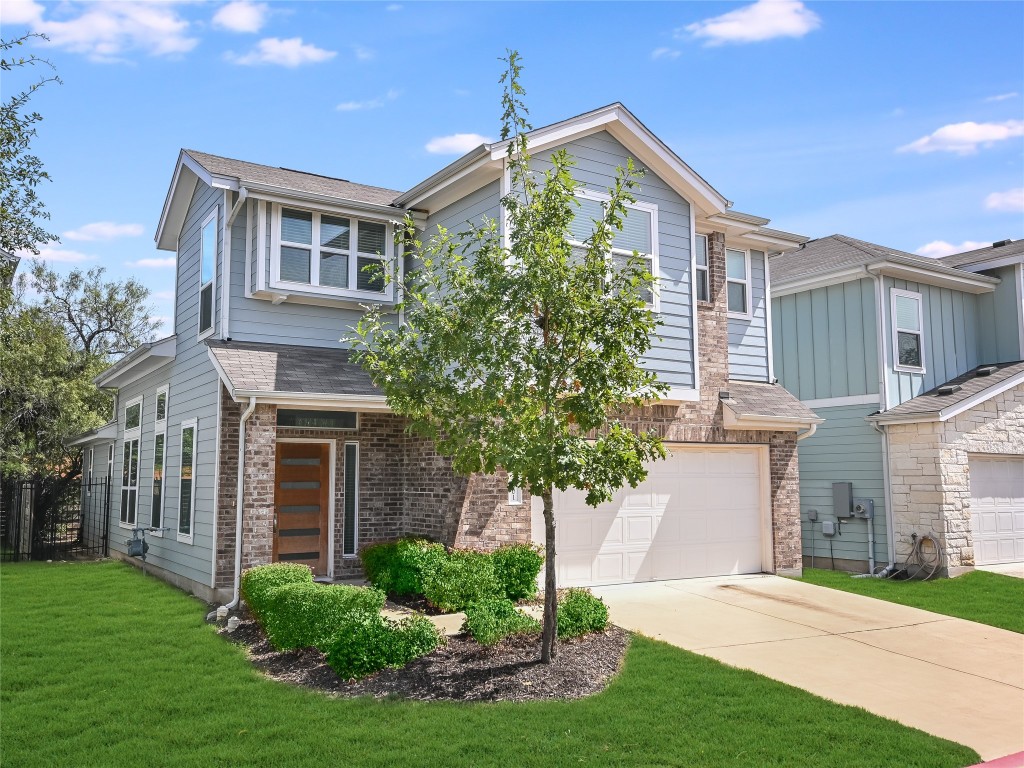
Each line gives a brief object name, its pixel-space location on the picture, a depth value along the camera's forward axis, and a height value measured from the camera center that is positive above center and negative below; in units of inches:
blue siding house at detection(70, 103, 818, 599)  445.1 +29.3
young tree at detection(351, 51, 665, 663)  291.9 +38.5
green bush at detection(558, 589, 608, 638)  338.2 -68.3
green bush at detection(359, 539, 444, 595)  414.9 -56.9
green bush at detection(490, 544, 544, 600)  414.9 -59.3
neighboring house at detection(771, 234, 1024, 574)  597.6 +49.7
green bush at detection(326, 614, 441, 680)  288.0 -69.6
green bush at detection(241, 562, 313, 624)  351.3 -56.1
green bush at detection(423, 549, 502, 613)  385.1 -61.9
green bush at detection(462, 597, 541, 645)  316.5 -67.6
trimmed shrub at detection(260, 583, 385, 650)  304.8 -59.9
